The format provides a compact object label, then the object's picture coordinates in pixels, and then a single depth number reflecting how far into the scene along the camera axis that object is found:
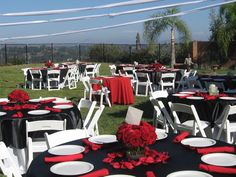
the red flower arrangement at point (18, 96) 4.19
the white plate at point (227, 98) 4.13
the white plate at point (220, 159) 1.91
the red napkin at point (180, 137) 2.34
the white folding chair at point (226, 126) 3.52
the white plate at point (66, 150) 2.18
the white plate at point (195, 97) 4.18
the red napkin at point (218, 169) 1.79
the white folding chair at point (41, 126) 3.15
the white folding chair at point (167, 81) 8.57
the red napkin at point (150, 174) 1.77
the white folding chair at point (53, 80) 10.10
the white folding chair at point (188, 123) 3.44
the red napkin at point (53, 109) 3.75
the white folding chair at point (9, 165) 2.24
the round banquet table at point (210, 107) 4.02
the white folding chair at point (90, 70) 12.83
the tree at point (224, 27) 16.76
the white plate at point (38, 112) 3.67
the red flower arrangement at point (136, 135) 1.90
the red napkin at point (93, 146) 2.25
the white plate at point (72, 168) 1.87
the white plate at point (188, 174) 1.76
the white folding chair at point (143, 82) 8.79
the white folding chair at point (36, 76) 10.33
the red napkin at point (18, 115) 3.58
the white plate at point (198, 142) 2.24
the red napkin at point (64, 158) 2.05
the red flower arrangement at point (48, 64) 10.81
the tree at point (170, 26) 16.95
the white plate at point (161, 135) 2.43
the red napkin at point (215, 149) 2.11
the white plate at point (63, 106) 3.89
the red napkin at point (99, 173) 1.80
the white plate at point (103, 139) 2.39
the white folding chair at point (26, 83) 10.68
